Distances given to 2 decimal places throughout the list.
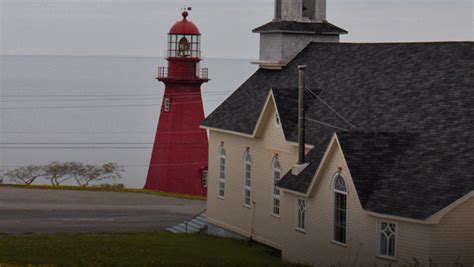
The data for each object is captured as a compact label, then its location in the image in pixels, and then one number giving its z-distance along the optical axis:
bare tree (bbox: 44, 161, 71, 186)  79.62
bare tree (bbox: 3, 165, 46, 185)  81.19
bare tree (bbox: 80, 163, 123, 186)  80.99
